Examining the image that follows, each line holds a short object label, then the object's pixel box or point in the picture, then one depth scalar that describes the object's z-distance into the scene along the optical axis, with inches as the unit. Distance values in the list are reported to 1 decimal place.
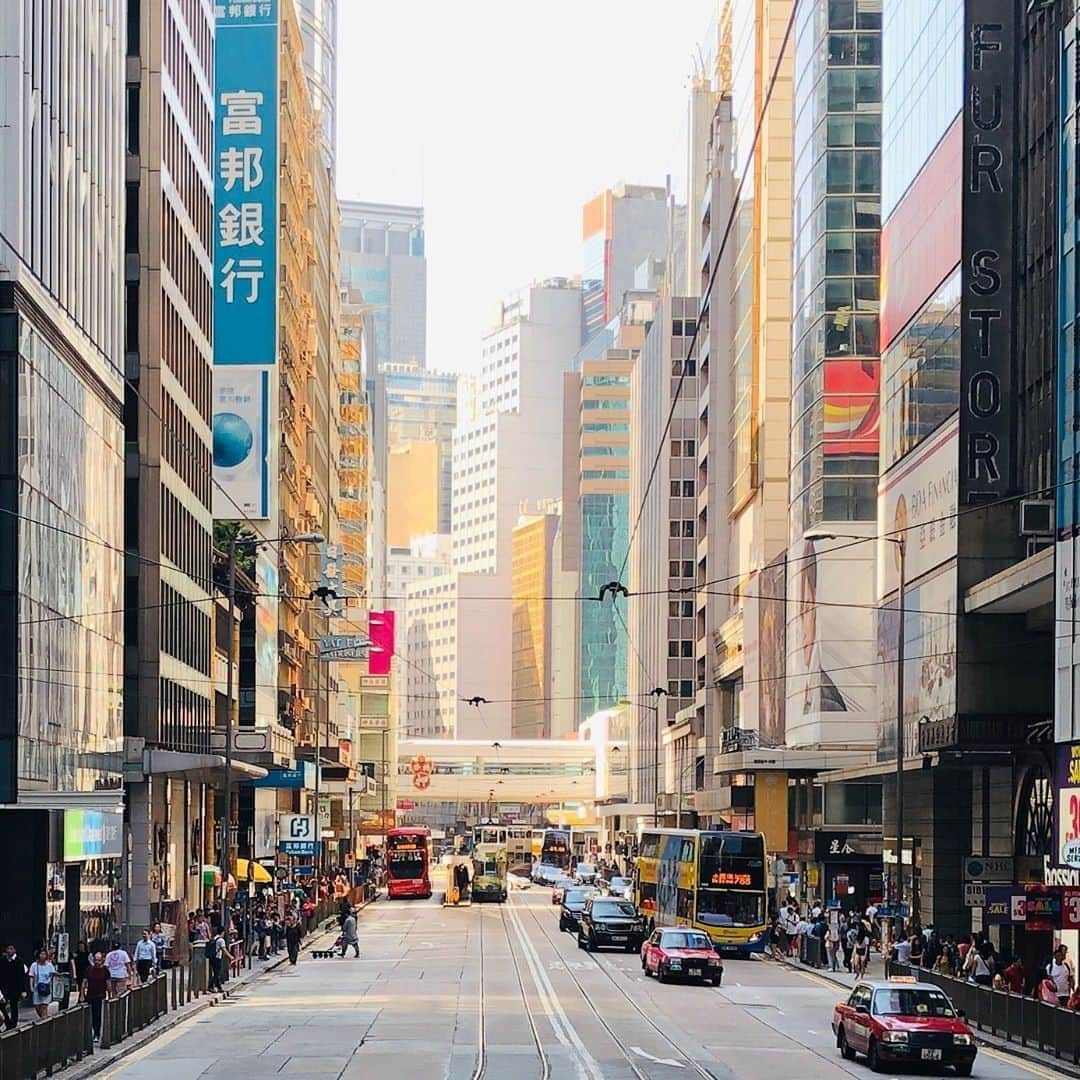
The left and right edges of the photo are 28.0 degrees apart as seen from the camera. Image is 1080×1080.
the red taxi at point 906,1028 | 1302.9
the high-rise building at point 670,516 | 6225.4
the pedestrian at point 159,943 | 2060.8
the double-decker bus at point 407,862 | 4788.4
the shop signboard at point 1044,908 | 1738.4
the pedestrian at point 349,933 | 2559.1
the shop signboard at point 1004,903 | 1769.2
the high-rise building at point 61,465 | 1733.5
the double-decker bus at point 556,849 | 6865.2
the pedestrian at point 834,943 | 2522.1
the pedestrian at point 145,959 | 1838.1
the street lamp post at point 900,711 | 2166.6
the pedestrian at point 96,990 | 1419.8
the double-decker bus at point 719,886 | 2618.1
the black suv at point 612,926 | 2768.2
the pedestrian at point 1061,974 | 1648.6
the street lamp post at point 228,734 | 2162.9
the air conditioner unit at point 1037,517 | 2132.1
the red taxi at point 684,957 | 2112.5
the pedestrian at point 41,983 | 1506.9
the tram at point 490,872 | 4628.4
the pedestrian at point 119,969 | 1635.1
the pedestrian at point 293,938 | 2511.1
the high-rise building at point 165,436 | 2549.2
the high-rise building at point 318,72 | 7347.4
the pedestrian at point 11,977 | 1556.3
